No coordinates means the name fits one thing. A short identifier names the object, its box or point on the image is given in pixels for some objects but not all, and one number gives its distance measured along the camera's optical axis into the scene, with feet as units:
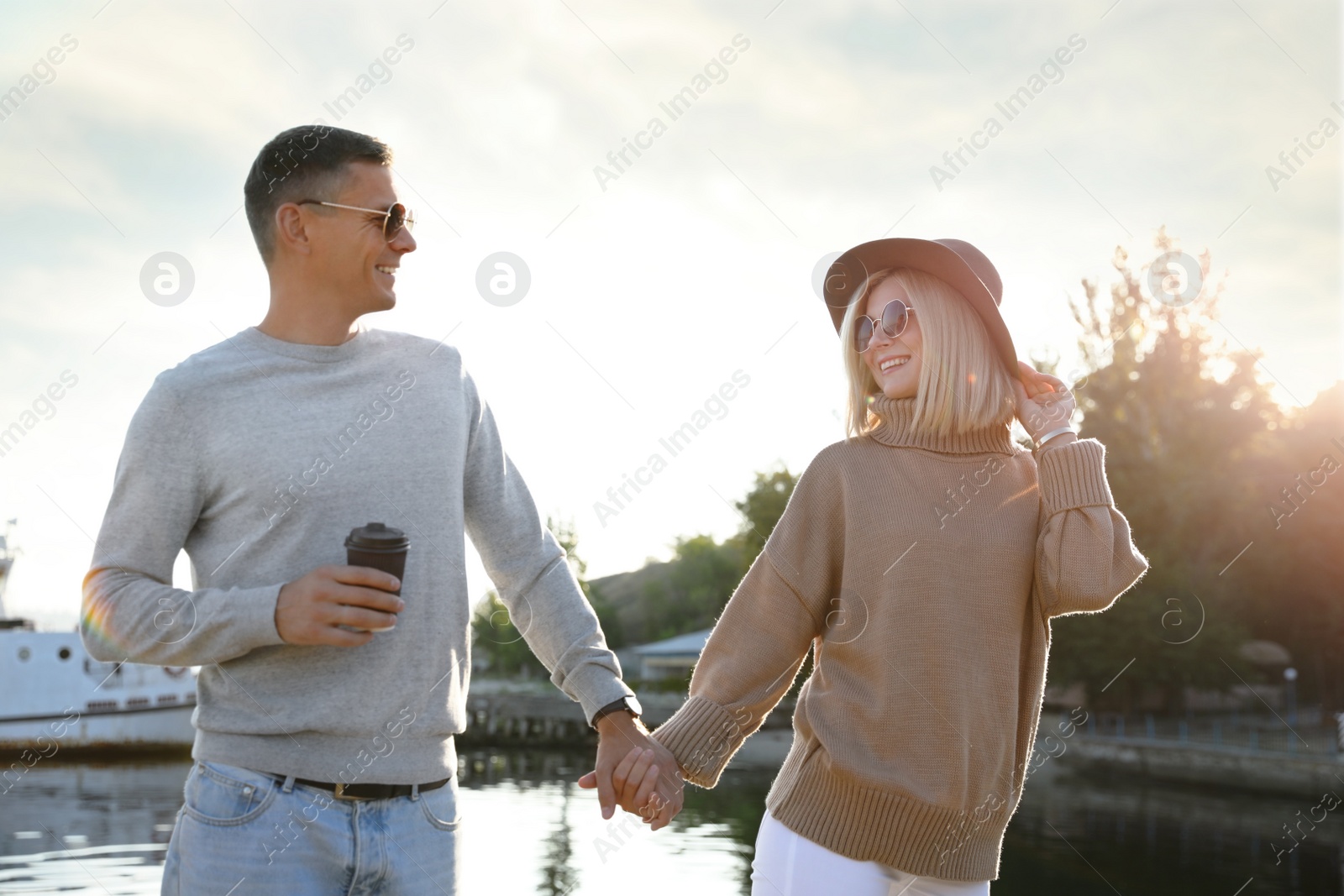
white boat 106.11
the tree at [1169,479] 108.88
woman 8.32
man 7.26
